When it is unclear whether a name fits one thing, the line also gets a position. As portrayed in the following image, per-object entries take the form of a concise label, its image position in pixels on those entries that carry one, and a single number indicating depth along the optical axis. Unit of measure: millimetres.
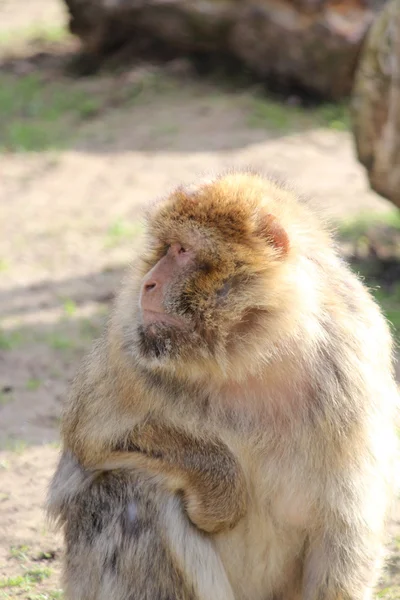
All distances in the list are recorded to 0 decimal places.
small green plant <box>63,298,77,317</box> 12210
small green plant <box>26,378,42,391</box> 10508
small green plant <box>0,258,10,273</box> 13242
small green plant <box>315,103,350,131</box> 17609
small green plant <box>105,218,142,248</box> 13914
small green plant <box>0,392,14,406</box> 10227
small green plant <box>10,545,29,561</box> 7727
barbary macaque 5437
